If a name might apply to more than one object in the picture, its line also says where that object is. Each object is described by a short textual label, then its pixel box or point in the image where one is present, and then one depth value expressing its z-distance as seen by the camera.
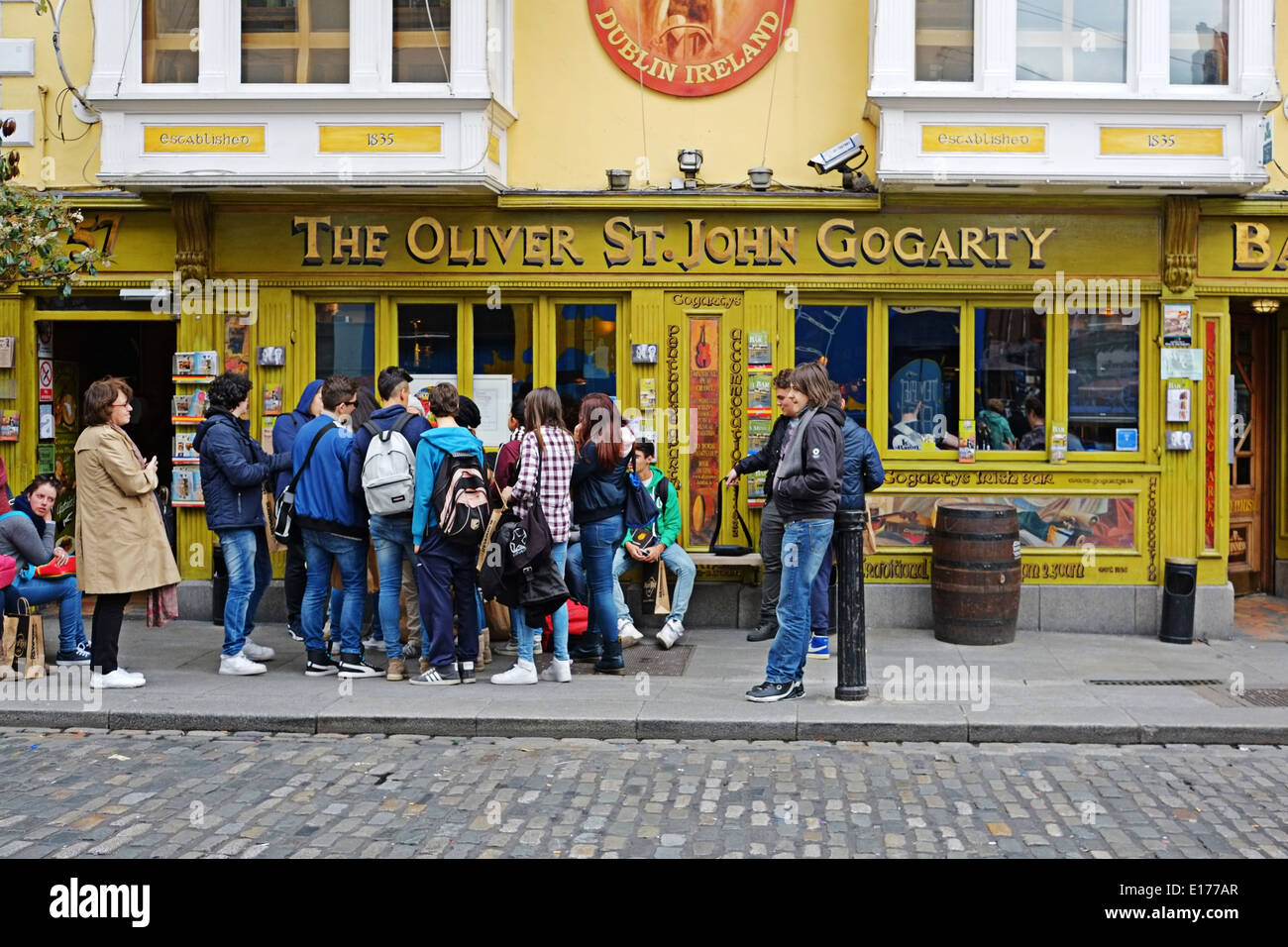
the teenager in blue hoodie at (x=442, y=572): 8.13
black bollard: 7.84
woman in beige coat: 7.98
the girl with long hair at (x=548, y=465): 8.03
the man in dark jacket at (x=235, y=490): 8.55
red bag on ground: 9.45
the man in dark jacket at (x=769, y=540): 9.86
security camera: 10.37
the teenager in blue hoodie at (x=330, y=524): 8.45
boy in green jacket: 9.82
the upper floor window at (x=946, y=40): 10.13
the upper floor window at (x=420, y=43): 10.20
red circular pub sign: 10.64
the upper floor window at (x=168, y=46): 10.34
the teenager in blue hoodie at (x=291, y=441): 9.41
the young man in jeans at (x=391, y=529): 8.47
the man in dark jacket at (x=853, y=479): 9.47
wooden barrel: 9.76
